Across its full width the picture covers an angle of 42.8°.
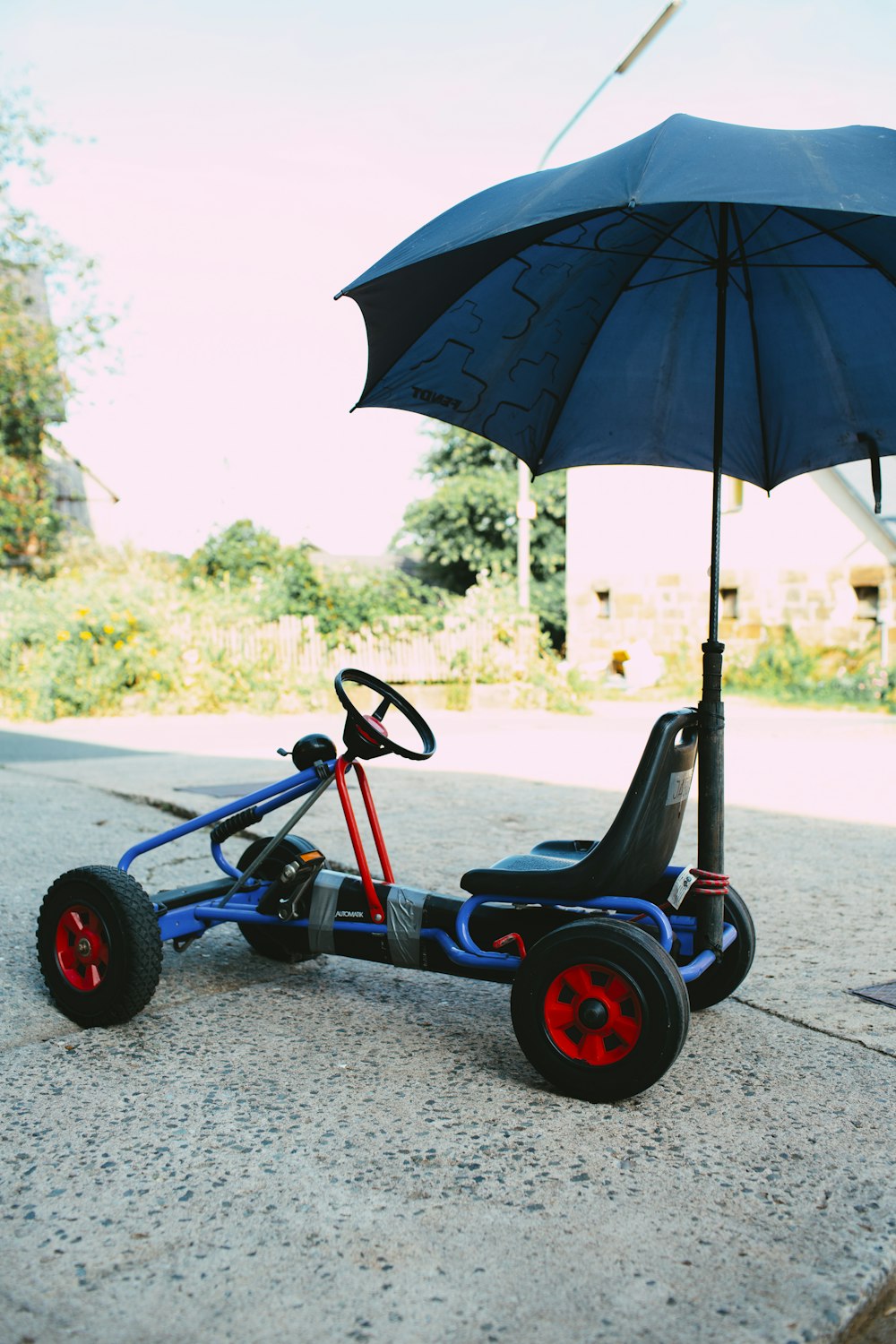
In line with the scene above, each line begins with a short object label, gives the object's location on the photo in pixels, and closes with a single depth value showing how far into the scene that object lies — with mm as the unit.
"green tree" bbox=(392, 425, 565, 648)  27938
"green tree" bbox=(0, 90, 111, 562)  21906
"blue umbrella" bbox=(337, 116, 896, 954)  3154
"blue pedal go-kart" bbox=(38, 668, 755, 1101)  2746
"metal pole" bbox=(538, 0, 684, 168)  10453
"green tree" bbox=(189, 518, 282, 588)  21984
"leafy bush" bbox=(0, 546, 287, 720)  13000
